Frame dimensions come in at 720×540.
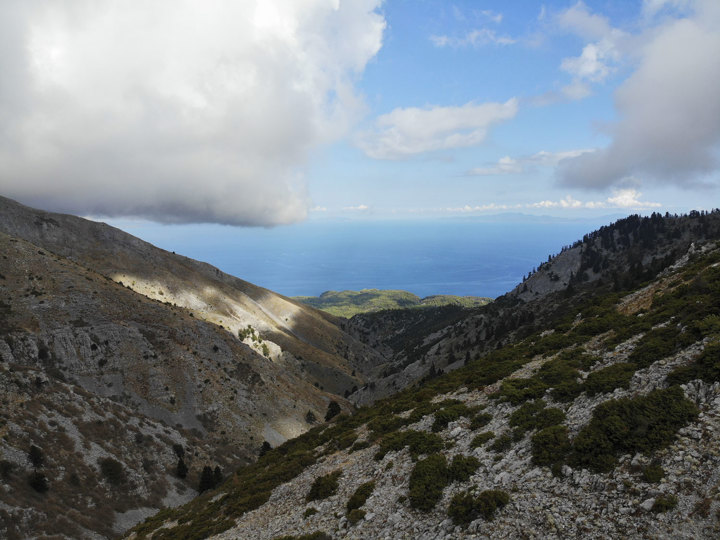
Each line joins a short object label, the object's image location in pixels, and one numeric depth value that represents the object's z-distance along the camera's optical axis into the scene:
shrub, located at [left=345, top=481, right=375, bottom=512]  17.64
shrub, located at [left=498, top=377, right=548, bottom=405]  20.34
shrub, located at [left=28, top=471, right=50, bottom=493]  39.12
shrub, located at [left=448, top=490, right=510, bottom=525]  13.06
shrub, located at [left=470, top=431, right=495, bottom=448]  18.06
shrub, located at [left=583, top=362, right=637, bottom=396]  16.88
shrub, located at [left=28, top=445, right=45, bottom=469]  41.47
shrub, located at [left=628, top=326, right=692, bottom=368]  17.70
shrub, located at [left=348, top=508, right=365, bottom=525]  16.48
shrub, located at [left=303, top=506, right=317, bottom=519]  18.94
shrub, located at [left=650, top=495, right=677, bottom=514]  10.12
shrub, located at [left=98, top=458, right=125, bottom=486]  47.66
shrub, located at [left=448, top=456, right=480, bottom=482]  15.98
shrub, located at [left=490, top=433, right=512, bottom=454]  16.76
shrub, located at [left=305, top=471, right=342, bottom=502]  20.28
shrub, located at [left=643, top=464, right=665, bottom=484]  11.05
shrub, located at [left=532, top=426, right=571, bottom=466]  14.34
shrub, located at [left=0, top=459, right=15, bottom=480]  37.50
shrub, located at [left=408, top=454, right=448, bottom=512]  15.58
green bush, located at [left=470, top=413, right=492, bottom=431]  20.06
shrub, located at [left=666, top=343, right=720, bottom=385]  13.81
